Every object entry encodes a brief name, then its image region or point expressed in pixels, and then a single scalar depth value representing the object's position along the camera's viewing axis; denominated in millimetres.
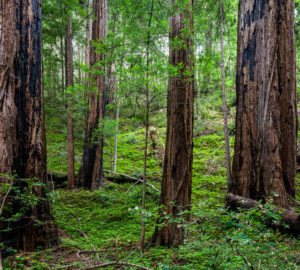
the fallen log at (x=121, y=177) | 7783
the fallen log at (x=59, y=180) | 7498
